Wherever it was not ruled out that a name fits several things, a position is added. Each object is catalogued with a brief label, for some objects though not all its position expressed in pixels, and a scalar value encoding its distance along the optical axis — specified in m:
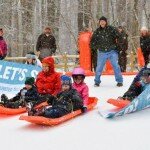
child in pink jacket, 10.28
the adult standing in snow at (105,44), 12.88
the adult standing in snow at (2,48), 15.83
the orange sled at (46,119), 8.78
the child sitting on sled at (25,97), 10.45
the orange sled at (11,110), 10.41
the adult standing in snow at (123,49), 16.02
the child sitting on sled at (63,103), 9.15
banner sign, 13.87
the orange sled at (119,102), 9.78
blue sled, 9.05
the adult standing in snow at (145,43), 15.03
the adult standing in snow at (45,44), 16.59
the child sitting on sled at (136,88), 10.01
